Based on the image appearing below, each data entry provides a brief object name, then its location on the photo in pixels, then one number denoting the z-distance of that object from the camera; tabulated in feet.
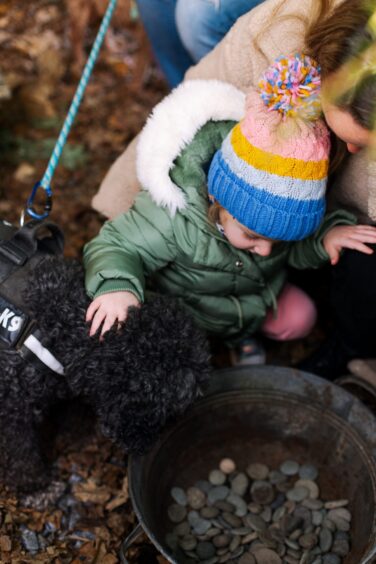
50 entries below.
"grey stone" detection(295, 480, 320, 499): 5.59
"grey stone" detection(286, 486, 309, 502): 5.59
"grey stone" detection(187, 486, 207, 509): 5.57
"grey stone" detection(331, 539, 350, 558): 5.08
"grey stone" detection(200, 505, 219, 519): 5.46
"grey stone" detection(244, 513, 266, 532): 5.34
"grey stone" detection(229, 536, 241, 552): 5.17
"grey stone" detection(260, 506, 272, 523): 5.46
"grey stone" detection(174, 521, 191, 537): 5.33
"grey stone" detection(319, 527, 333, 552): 5.13
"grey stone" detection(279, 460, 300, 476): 5.81
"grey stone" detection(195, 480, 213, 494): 5.71
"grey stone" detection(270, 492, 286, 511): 5.60
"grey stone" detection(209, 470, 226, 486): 5.77
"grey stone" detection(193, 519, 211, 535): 5.36
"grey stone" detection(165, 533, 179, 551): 5.18
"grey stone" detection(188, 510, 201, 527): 5.43
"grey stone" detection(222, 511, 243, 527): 5.39
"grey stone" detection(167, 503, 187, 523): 5.44
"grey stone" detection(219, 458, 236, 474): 5.86
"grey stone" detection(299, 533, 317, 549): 5.17
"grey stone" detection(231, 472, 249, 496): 5.70
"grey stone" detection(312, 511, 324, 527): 5.34
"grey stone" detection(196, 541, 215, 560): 5.14
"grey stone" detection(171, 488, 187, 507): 5.57
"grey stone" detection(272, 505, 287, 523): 5.47
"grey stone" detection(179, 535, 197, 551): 5.20
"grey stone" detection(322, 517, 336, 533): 5.26
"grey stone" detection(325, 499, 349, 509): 5.40
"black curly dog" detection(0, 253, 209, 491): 4.07
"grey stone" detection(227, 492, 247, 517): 5.52
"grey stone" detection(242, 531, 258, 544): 5.24
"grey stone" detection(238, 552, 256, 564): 5.09
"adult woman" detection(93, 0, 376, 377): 4.02
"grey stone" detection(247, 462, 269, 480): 5.81
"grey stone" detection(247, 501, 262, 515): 5.53
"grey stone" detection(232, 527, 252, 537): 5.30
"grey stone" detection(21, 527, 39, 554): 5.05
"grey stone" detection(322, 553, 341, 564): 5.02
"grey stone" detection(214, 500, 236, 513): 5.54
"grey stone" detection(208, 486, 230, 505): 5.63
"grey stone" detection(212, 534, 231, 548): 5.25
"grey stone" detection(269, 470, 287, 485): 5.76
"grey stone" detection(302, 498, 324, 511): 5.46
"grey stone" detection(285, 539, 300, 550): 5.17
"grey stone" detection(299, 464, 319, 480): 5.72
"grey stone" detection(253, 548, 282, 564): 5.06
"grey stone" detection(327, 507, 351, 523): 5.31
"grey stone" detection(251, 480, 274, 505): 5.61
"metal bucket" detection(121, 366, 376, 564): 5.13
